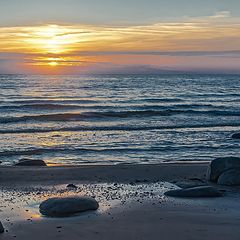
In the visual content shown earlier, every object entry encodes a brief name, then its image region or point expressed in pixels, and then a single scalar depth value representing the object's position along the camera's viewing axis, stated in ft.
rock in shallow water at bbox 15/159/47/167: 52.01
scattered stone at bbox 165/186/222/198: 33.94
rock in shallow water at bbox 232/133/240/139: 78.84
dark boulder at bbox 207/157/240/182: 40.53
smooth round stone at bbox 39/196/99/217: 29.27
